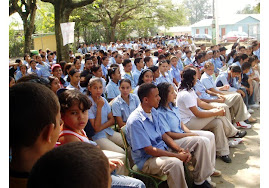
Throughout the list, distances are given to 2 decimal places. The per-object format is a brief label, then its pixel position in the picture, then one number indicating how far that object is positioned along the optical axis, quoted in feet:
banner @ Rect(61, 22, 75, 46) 26.89
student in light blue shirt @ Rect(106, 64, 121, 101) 16.11
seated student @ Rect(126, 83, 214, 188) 8.33
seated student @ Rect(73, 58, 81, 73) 23.12
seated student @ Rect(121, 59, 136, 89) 19.91
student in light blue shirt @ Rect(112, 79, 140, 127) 12.03
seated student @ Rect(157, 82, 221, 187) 9.51
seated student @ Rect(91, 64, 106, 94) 17.64
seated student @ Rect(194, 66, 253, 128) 15.67
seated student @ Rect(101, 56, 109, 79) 24.51
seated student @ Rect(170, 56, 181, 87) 23.48
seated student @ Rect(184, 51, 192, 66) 29.19
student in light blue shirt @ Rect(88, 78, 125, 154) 10.74
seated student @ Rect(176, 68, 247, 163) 12.14
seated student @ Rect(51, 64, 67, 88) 16.84
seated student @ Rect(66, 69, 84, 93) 14.76
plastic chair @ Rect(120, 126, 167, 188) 8.56
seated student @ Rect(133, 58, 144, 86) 20.29
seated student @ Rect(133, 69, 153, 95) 14.73
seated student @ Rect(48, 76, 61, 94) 12.14
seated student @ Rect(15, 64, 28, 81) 22.90
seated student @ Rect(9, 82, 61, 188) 3.77
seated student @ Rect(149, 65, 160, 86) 17.57
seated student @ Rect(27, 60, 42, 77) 24.77
